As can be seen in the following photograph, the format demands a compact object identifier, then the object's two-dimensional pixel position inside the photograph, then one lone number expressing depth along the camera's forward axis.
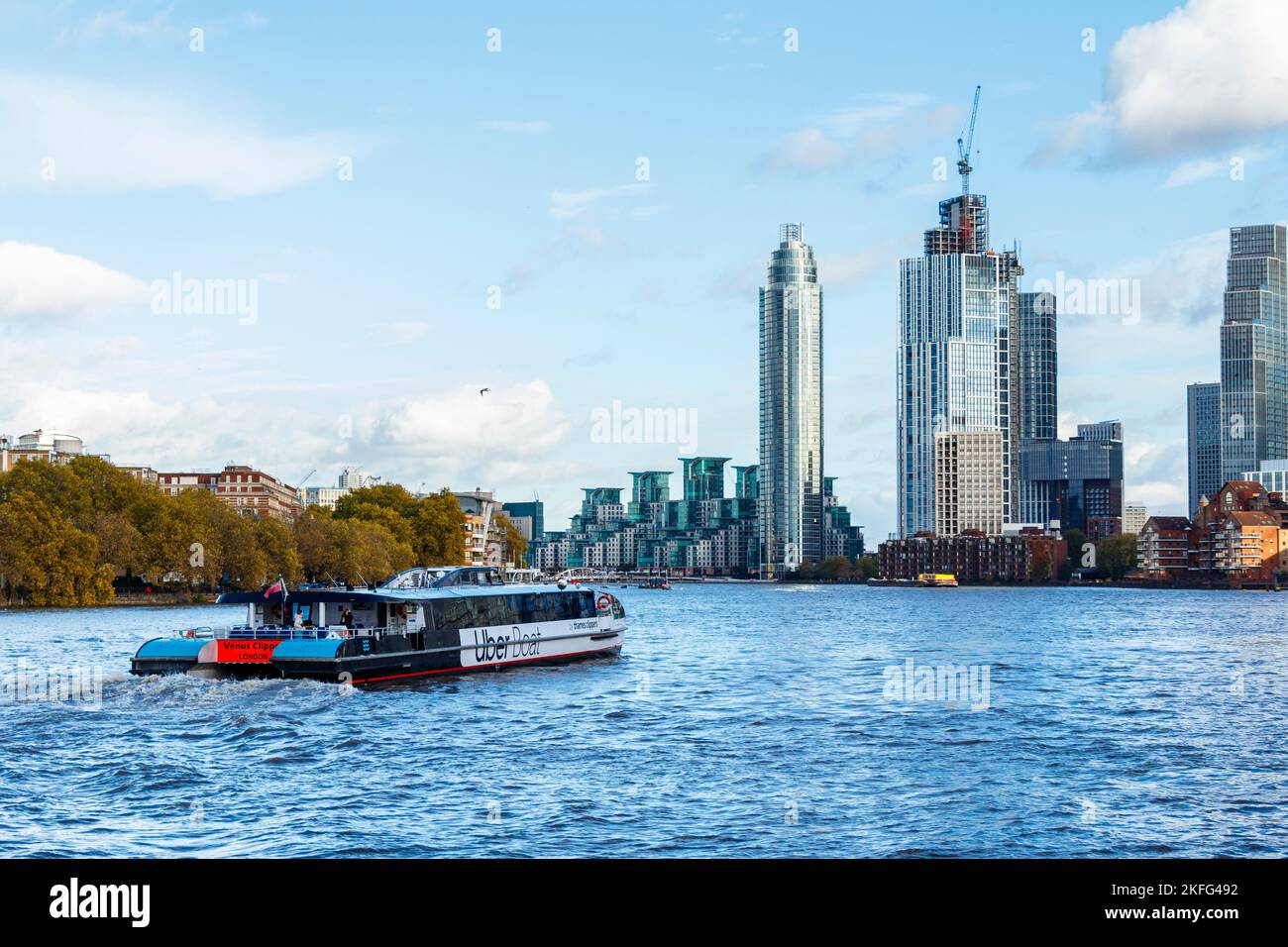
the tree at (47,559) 120.19
